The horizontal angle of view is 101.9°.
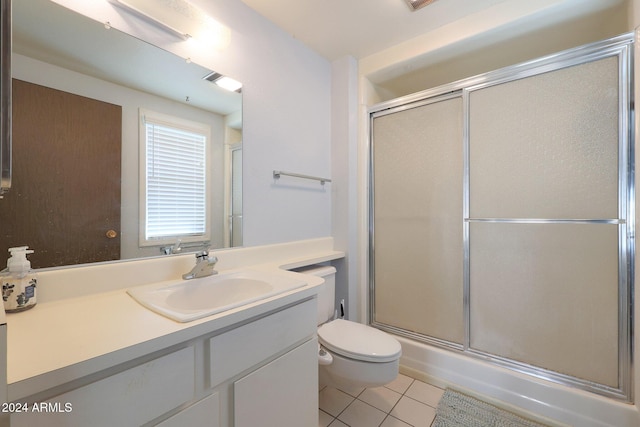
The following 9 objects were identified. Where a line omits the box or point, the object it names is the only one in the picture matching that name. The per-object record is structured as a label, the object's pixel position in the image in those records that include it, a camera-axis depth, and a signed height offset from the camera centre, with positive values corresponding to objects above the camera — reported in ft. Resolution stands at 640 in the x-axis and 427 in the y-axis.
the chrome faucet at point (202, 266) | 3.70 -0.76
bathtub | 4.12 -3.22
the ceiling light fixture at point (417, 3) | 4.86 +3.99
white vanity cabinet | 1.74 -1.45
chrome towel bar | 5.36 +0.85
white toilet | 4.18 -2.35
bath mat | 4.48 -3.61
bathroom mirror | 2.88 +0.99
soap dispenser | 2.48 -0.69
